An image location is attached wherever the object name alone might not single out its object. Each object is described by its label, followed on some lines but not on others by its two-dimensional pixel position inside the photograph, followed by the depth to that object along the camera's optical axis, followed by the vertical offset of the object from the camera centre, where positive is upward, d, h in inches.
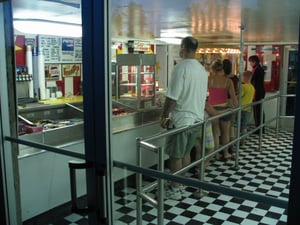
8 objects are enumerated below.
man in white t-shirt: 102.3 -10.7
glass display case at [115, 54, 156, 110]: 173.0 -8.8
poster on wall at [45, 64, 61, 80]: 204.1 -2.0
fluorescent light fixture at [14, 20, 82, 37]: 127.8 +17.2
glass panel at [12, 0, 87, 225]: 95.8 -22.5
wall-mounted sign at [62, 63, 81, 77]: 188.9 -1.3
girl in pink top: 154.3 -9.7
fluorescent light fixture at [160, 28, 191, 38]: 195.9 +23.4
